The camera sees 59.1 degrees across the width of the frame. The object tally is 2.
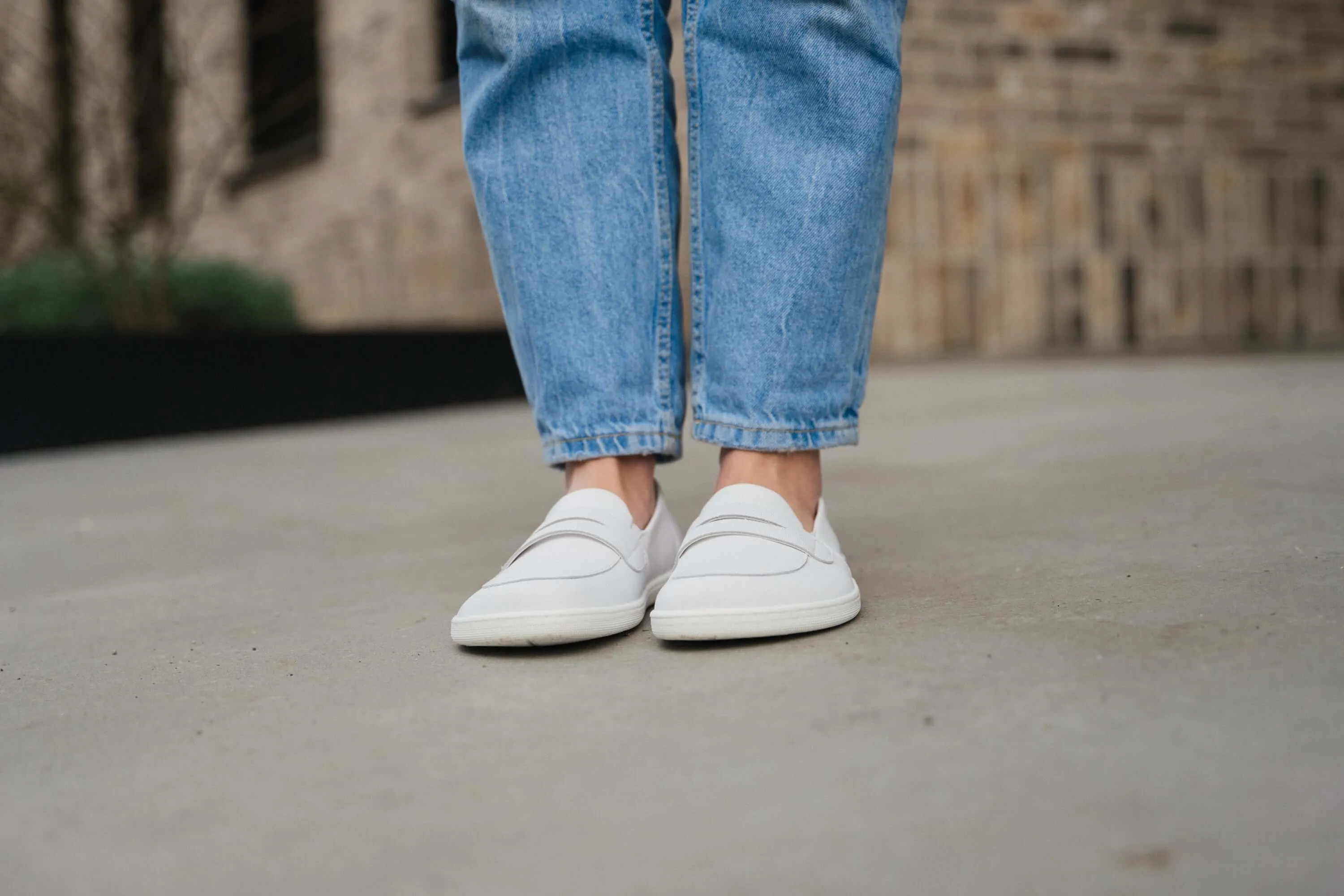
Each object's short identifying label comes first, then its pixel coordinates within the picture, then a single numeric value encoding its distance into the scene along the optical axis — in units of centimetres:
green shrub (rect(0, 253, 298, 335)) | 382
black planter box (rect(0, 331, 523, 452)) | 293
